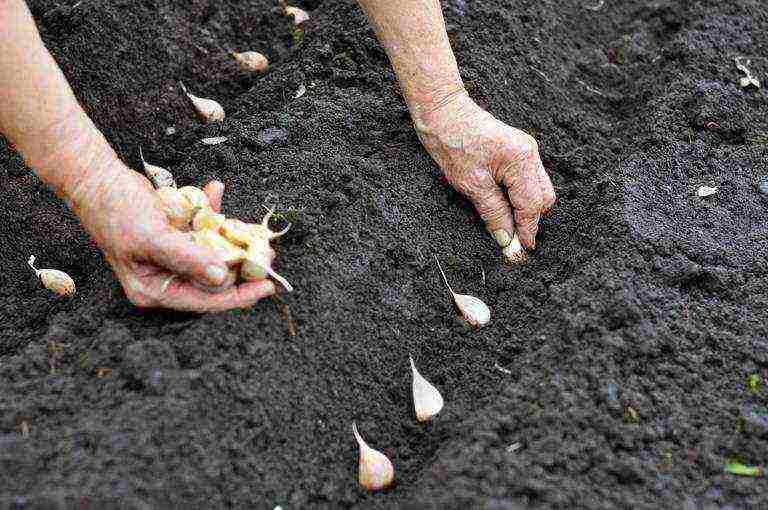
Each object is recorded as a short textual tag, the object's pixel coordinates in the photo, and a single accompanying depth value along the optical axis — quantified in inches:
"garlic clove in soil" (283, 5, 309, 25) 119.8
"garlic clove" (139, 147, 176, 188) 90.2
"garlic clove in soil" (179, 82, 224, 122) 103.4
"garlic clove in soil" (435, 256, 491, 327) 79.7
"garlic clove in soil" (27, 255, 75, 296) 84.0
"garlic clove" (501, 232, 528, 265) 85.7
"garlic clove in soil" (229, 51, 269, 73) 111.2
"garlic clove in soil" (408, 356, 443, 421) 71.5
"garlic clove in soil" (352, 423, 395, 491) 66.2
